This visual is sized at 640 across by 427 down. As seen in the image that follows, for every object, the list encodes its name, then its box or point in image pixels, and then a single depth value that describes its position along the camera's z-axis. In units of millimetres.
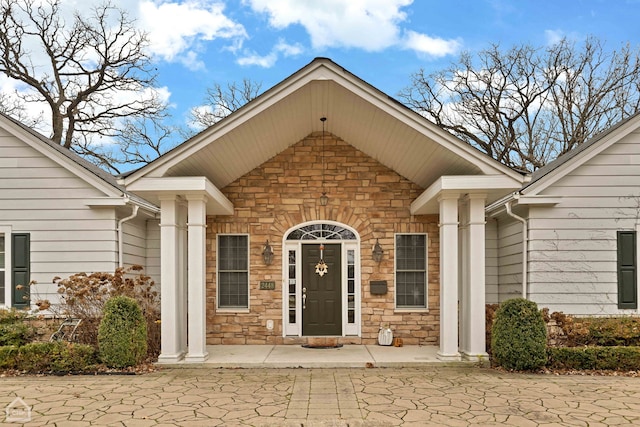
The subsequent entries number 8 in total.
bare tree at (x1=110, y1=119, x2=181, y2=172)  23391
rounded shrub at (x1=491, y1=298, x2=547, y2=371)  8406
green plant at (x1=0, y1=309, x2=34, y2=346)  9141
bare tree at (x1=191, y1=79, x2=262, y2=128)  26781
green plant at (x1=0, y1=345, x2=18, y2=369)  8555
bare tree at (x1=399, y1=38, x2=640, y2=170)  22641
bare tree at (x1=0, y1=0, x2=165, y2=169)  20672
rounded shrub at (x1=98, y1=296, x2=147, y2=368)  8539
